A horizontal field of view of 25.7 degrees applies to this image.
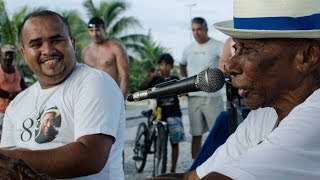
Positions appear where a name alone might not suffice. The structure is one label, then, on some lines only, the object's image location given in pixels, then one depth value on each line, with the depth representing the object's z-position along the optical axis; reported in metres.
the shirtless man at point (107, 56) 8.19
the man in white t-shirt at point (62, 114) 3.06
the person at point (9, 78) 8.42
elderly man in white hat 1.76
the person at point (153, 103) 9.37
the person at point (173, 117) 8.94
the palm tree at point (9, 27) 27.03
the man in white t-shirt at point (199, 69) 8.52
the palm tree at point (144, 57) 40.06
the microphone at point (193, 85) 2.24
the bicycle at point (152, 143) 8.76
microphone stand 3.58
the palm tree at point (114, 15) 36.81
